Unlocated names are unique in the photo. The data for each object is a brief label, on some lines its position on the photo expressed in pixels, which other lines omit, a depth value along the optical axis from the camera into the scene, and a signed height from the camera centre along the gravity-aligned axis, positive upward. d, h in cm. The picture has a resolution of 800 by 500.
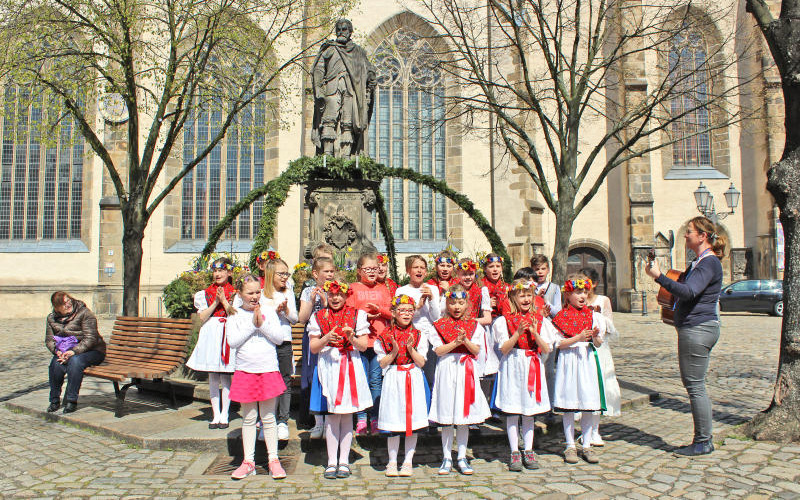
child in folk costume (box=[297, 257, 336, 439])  457 -27
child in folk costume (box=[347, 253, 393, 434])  459 -25
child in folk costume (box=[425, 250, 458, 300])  496 +0
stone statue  789 +240
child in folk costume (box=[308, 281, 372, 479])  416 -71
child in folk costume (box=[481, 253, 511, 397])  511 -23
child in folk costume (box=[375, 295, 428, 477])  415 -83
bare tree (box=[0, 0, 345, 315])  979 +373
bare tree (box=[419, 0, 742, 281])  855 +266
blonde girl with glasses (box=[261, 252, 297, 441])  453 -28
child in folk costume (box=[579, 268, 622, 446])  491 -80
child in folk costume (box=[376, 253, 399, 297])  490 -3
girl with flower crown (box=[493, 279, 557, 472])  435 -74
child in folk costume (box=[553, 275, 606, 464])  453 -75
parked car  1864 -93
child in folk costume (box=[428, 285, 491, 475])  420 -79
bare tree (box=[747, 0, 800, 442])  486 +43
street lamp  1462 +174
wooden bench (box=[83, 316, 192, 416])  572 -87
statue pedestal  759 +74
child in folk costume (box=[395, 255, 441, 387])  477 -21
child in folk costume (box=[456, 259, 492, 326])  504 -19
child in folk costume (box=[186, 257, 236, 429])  521 -65
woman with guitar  450 -43
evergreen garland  711 +103
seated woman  612 -76
